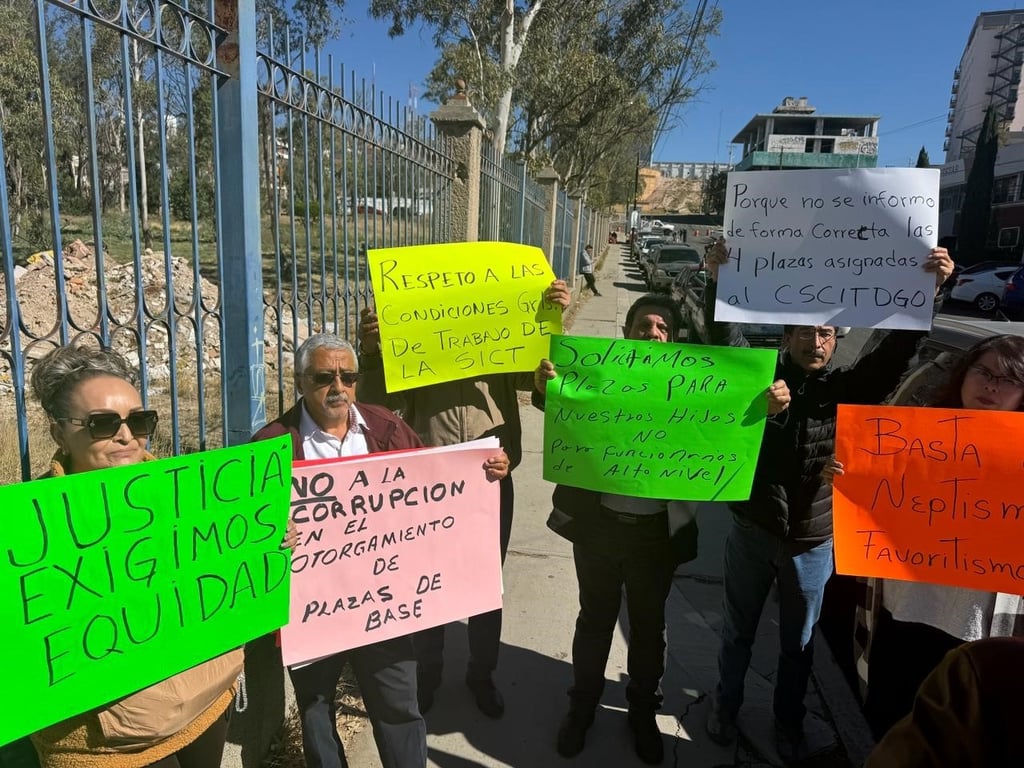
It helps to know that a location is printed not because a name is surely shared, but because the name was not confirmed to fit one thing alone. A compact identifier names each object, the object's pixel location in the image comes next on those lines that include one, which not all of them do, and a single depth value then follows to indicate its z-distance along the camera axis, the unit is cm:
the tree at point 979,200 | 3831
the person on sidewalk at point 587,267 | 2047
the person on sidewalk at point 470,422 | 269
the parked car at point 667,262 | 2281
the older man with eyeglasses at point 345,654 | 213
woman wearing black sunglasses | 163
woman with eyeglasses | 204
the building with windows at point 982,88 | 5047
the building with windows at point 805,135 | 8056
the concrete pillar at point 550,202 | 1220
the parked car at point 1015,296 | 1906
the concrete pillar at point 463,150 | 494
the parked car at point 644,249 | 3193
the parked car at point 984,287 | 2162
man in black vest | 240
